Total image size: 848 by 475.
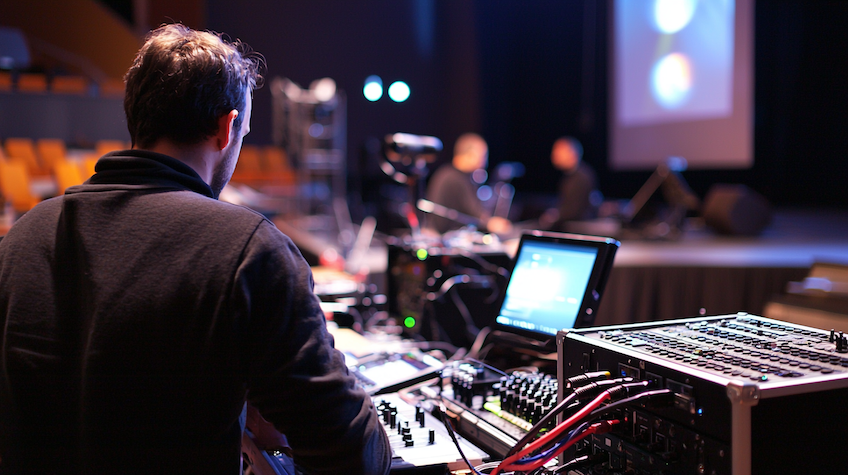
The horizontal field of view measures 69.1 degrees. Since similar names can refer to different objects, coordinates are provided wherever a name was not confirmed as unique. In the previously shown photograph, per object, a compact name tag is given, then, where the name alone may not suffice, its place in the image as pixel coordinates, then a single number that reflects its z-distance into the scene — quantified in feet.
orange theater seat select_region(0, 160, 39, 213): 20.02
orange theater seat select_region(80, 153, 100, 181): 19.12
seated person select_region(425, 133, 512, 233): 14.24
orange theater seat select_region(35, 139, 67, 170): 27.07
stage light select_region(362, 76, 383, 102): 11.19
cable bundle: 2.87
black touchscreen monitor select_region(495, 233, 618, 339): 4.57
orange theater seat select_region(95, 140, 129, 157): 26.05
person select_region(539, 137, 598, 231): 19.38
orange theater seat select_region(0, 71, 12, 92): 30.50
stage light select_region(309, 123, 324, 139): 16.98
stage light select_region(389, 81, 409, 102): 10.57
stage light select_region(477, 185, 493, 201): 28.30
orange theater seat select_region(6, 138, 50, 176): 26.27
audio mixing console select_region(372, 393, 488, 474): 3.39
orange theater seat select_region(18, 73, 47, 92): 31.35
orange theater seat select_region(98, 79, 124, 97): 34.47
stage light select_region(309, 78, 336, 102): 16.19
